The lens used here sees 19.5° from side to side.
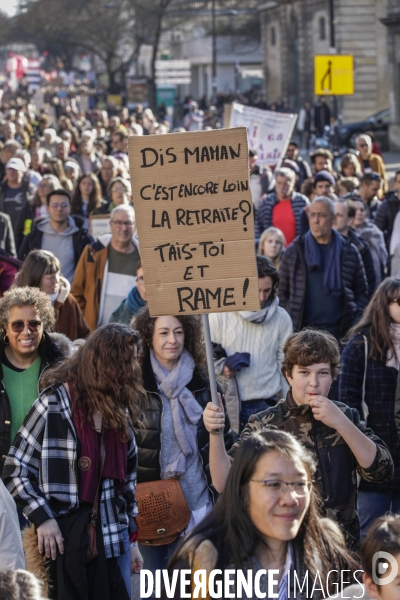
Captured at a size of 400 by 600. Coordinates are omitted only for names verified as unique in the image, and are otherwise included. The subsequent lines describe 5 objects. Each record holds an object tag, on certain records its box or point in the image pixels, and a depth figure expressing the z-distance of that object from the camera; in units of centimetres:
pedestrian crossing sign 1928
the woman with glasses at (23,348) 507
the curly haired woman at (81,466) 427
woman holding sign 491
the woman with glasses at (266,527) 304
